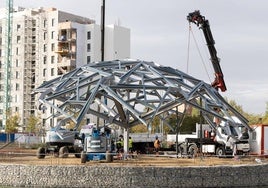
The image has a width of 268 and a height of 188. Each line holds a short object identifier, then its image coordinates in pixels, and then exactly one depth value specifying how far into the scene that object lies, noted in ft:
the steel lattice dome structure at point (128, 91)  110.01
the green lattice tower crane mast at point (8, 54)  359.87
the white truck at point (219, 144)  137.79
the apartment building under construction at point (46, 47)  337.93
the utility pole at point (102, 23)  140.07
